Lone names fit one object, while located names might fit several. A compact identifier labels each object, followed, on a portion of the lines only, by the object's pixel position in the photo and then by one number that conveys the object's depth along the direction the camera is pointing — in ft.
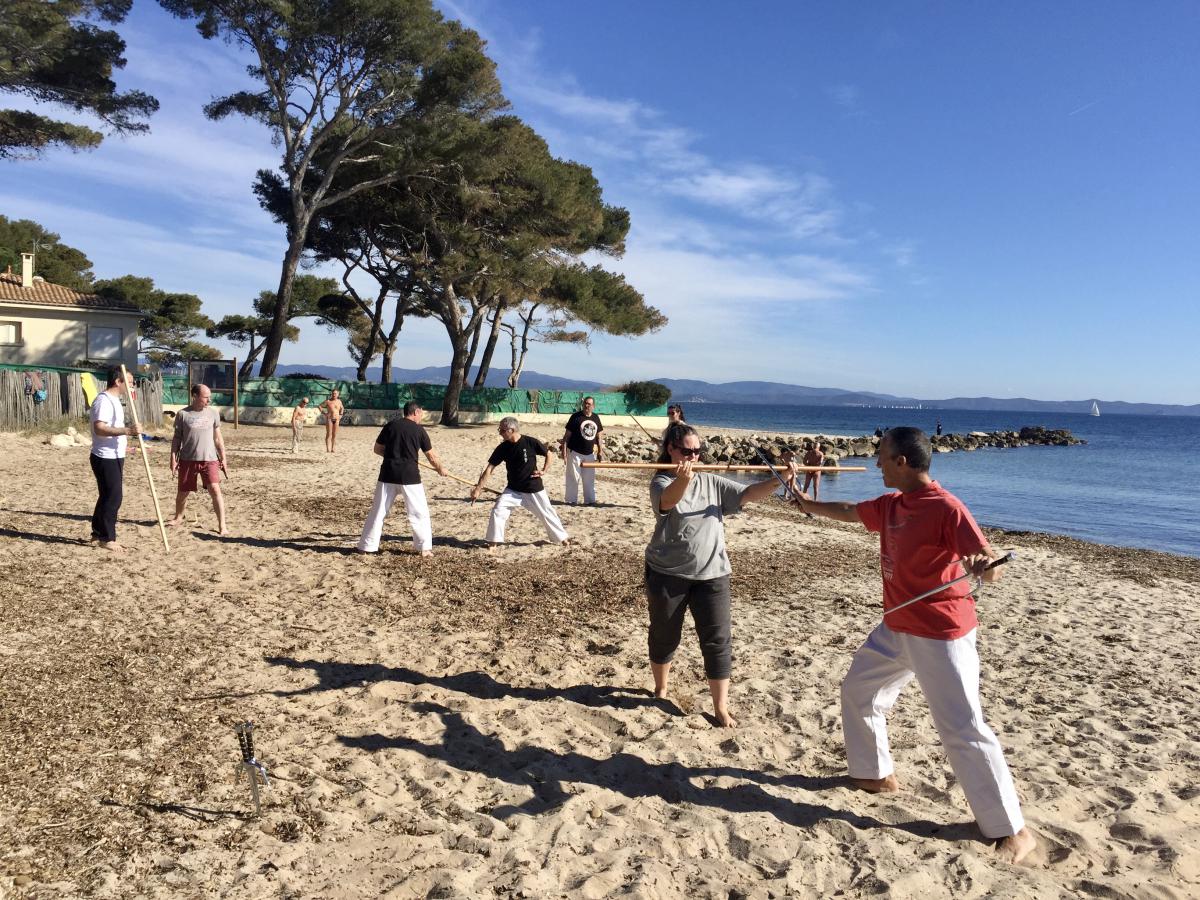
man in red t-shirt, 12.17
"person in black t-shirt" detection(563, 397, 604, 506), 42.63
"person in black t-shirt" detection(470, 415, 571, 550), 31.99
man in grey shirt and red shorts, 30.96
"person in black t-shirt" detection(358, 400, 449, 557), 29.25
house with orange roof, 104.94
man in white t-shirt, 27.78
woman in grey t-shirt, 15.67
